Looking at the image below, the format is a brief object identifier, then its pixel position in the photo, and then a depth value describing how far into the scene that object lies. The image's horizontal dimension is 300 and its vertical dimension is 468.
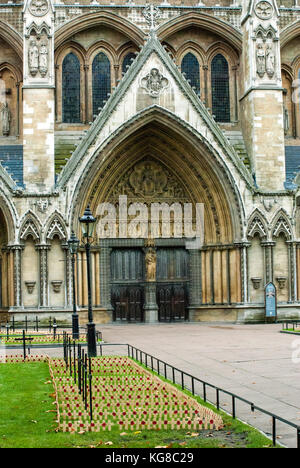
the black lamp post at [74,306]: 24.64
